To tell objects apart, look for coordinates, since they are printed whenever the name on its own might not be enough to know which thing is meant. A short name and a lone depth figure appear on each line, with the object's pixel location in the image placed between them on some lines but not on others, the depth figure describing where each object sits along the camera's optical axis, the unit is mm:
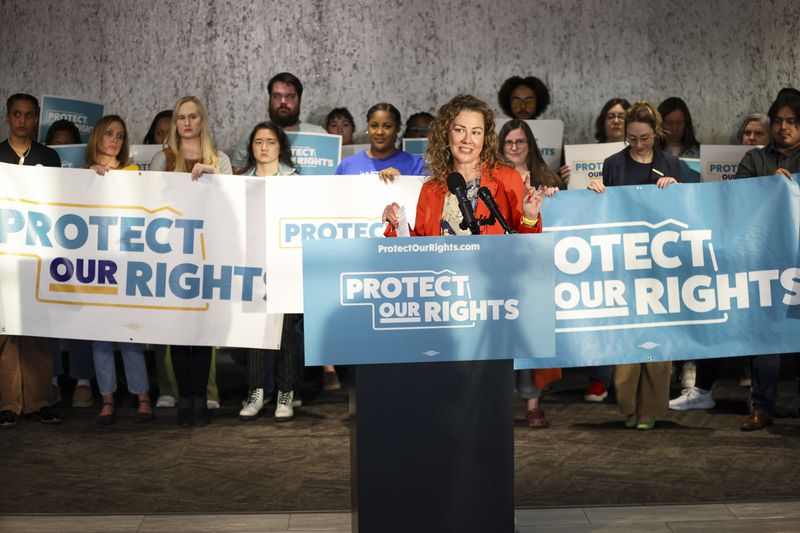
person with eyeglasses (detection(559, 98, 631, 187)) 7664
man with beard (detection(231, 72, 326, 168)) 7430
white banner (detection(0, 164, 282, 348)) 5898
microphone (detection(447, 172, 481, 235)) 3131
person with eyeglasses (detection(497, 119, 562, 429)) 5992
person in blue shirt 6609
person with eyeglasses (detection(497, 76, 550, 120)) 8555
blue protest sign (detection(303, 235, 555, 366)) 2941
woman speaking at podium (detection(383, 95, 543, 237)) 3689
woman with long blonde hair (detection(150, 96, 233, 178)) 6109
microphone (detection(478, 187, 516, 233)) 3166
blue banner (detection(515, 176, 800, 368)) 5305
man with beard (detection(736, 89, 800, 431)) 5812
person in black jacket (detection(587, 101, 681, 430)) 5812
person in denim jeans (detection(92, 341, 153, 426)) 6238
